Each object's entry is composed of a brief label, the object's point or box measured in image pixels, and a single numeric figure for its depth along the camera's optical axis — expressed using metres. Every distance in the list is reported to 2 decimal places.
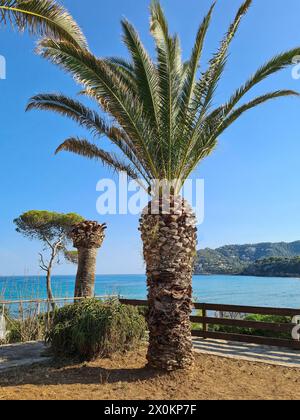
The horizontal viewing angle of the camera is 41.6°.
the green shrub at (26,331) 11.16
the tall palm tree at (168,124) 6.93
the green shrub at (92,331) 7.94
